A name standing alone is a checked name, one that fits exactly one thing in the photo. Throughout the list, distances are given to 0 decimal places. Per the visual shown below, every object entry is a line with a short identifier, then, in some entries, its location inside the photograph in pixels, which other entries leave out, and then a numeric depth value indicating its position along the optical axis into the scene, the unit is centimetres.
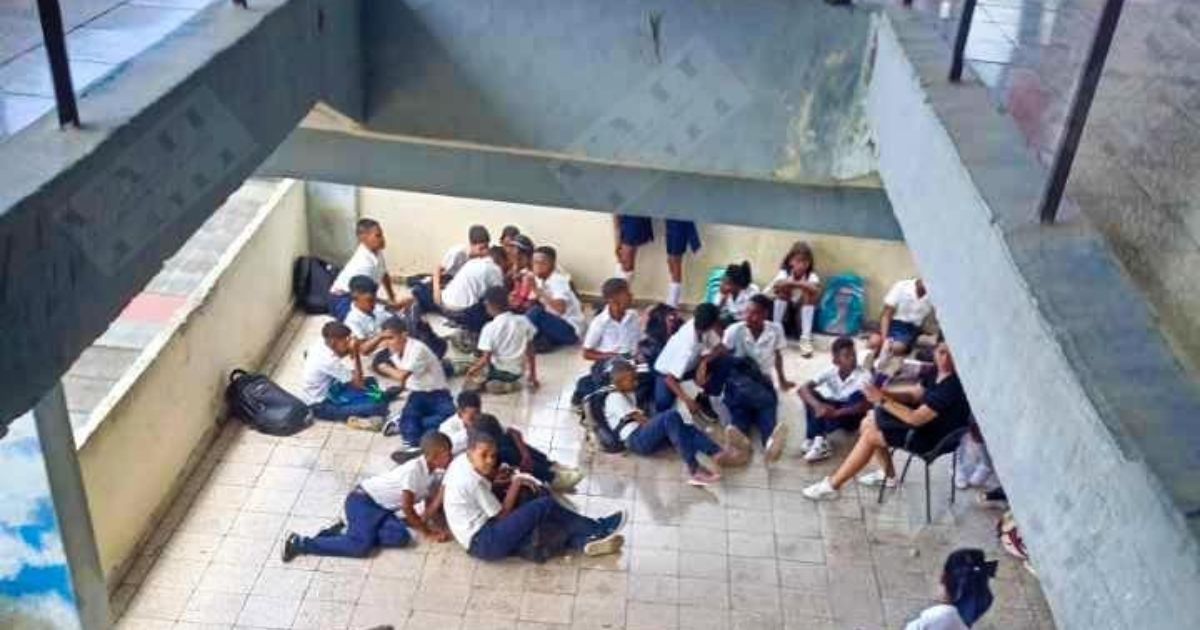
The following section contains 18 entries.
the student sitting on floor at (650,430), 686
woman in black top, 638
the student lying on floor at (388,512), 609
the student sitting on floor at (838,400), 718
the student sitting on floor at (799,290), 837
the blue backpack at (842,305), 857
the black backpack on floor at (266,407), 707
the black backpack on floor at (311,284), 848
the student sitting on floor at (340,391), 716
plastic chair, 646
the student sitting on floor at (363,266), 791
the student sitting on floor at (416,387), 696
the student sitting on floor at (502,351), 743
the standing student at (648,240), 843
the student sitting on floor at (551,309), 809
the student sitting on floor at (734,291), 802
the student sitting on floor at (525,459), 617
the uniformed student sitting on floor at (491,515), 588
